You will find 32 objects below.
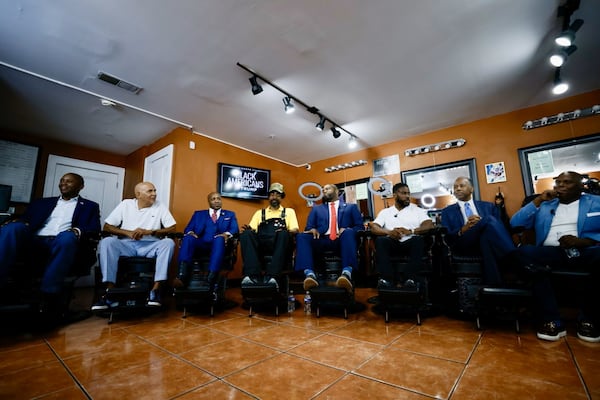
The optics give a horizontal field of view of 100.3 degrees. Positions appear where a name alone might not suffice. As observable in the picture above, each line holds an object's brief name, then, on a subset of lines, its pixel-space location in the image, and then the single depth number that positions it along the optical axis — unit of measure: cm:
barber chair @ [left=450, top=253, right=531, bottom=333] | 198
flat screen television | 518
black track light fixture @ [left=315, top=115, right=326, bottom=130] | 435
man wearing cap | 275
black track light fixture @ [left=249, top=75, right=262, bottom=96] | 322
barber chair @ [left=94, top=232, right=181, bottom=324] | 241
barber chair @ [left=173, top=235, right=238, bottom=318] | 259
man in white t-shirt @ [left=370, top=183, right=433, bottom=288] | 252
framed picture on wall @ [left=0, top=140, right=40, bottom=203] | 451
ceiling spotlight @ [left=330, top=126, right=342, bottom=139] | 468
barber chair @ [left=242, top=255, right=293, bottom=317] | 254
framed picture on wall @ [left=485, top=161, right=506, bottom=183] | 415
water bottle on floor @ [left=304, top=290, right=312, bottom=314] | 282
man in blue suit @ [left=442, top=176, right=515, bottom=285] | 225
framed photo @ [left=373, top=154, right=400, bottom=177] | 529
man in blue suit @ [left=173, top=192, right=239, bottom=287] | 283
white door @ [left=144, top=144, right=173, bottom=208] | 462
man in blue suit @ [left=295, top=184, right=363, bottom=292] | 268
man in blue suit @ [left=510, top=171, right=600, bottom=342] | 186
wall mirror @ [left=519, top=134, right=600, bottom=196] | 358
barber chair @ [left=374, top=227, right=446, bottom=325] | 224
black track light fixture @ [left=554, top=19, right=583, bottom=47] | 240
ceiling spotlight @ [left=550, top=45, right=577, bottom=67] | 263
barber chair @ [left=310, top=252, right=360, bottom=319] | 244
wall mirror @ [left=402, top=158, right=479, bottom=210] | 450
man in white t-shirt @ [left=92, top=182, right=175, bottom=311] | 254
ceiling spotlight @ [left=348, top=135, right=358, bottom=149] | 508
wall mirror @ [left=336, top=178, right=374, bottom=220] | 555
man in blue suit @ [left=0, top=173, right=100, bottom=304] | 212
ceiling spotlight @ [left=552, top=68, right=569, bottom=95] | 317
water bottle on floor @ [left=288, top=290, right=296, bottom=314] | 291
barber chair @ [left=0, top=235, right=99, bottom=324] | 205
